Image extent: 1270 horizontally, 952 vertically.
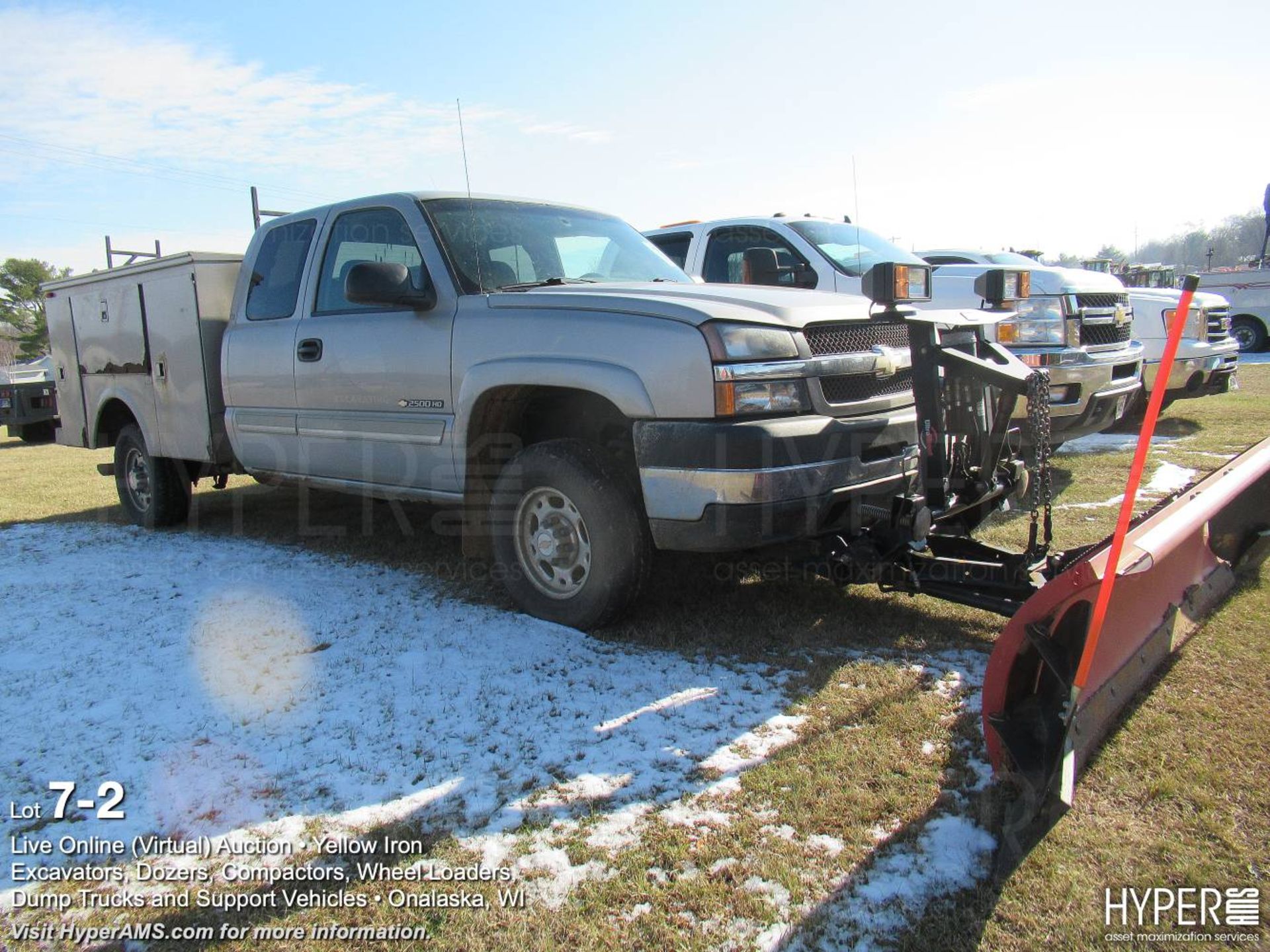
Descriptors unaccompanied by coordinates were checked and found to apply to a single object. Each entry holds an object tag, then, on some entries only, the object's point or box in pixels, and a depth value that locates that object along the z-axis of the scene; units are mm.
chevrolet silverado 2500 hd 3432
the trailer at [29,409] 13688
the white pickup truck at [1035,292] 6355
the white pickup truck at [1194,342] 8805
